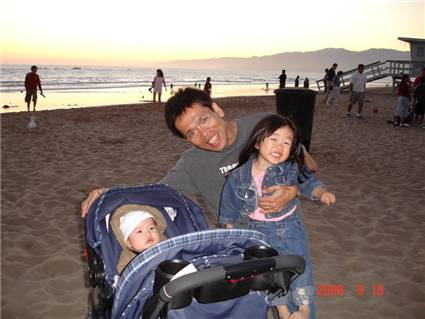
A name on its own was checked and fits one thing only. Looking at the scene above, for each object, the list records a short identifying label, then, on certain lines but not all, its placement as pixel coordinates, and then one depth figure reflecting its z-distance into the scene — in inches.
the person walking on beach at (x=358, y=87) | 586.6
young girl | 96.7
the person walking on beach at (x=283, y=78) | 1058.4
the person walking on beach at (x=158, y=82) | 799.7
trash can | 332.5
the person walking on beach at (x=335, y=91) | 837.9
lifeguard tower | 1320.1
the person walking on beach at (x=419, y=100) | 535.5
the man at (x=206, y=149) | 101.3
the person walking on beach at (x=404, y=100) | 520.7
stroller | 57.1
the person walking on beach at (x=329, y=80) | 813.9
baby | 98.4
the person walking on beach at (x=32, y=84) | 552.4
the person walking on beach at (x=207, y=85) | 851.5
